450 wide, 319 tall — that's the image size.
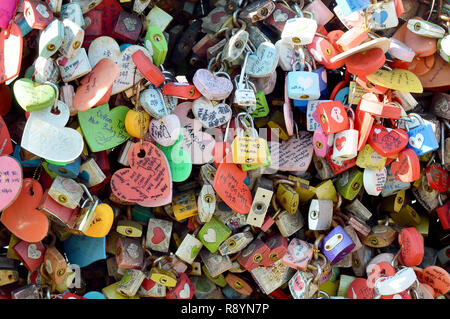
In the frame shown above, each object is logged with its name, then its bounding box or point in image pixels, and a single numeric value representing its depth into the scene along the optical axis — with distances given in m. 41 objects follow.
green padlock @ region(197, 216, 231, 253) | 1.11
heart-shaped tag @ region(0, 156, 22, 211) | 0.86
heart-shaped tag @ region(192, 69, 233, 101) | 1.02
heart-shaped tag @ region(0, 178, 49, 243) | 0.93
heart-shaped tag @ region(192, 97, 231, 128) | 1.05
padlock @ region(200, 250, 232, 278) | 1.13
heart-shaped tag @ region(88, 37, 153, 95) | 0.99
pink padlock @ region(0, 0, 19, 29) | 0.90
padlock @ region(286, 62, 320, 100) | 1.05
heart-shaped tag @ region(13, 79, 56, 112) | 0.86
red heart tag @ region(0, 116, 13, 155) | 0.91
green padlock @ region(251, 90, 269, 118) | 1.11
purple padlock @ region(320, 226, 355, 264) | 1.12
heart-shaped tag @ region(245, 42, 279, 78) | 1.08
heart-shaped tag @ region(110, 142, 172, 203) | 1.00
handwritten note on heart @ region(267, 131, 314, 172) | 1.14
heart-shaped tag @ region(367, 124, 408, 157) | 1.07
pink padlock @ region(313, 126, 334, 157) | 1.06
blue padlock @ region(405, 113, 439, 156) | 1.09
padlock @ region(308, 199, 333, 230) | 1.12
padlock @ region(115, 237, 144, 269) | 1.06
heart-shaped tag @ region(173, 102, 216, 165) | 1.06
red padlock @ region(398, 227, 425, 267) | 1.15
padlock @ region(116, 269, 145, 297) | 1.07
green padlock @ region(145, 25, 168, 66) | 1.02
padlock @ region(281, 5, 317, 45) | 1.03
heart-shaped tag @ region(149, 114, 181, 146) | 1.01
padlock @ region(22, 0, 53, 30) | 0.88
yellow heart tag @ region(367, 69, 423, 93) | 1.08
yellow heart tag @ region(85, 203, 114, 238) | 0.99
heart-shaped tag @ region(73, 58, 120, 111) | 0.92
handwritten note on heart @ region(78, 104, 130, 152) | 0.98
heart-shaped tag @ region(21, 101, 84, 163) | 0.88
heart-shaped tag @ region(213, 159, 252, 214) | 1.00
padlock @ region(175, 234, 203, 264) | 1.10
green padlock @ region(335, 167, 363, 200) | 1.15
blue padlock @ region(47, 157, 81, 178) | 0.96
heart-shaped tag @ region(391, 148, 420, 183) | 1.07
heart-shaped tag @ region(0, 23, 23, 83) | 0.89
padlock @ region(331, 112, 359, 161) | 1.04
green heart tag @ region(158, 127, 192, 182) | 1.05
